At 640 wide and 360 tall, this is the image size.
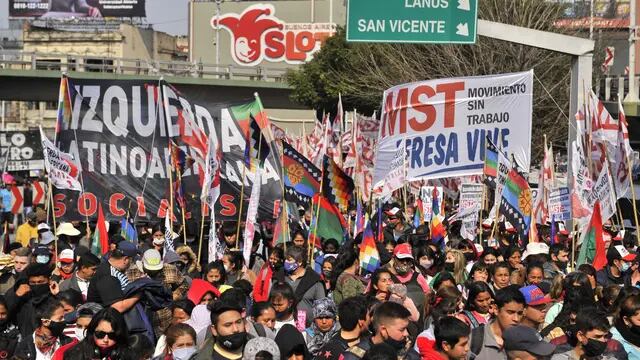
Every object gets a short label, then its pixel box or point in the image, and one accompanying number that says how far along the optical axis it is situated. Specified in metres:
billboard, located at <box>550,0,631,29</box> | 39.47
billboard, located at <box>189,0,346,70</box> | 75.00
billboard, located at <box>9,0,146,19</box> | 89.12
